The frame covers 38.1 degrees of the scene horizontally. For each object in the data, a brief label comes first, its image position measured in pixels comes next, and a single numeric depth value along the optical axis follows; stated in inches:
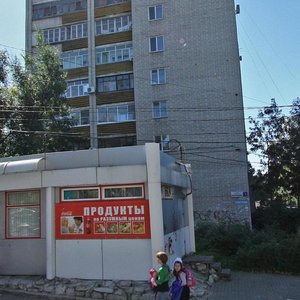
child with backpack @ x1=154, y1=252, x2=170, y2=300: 327.3
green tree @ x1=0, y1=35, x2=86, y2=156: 985.5
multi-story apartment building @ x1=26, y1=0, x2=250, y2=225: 1182.3
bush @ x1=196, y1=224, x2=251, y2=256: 650.8
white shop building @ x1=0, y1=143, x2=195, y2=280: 453.7
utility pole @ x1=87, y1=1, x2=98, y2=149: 1347.2
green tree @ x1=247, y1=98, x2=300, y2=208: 1154.7
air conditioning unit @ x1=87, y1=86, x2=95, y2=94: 1379.2
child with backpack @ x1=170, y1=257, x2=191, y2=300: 313.6
